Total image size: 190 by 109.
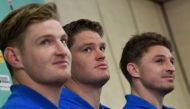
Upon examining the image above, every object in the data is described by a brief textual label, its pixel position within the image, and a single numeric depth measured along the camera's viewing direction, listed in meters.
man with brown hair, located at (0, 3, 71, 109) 2.13
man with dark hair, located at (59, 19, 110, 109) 2.46
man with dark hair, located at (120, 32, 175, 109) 2.64
